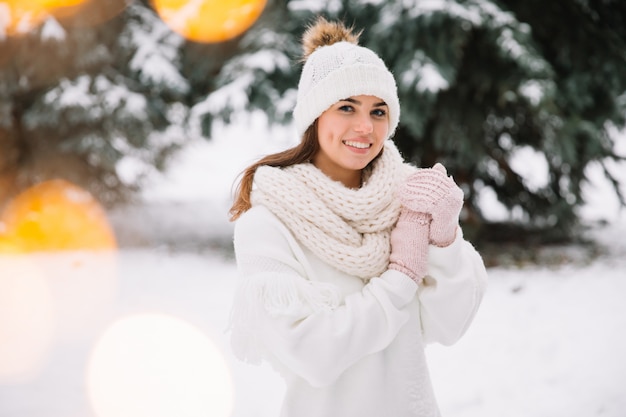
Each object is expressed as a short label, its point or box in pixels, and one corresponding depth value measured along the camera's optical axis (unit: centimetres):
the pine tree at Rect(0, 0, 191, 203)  691
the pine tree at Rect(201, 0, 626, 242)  517
